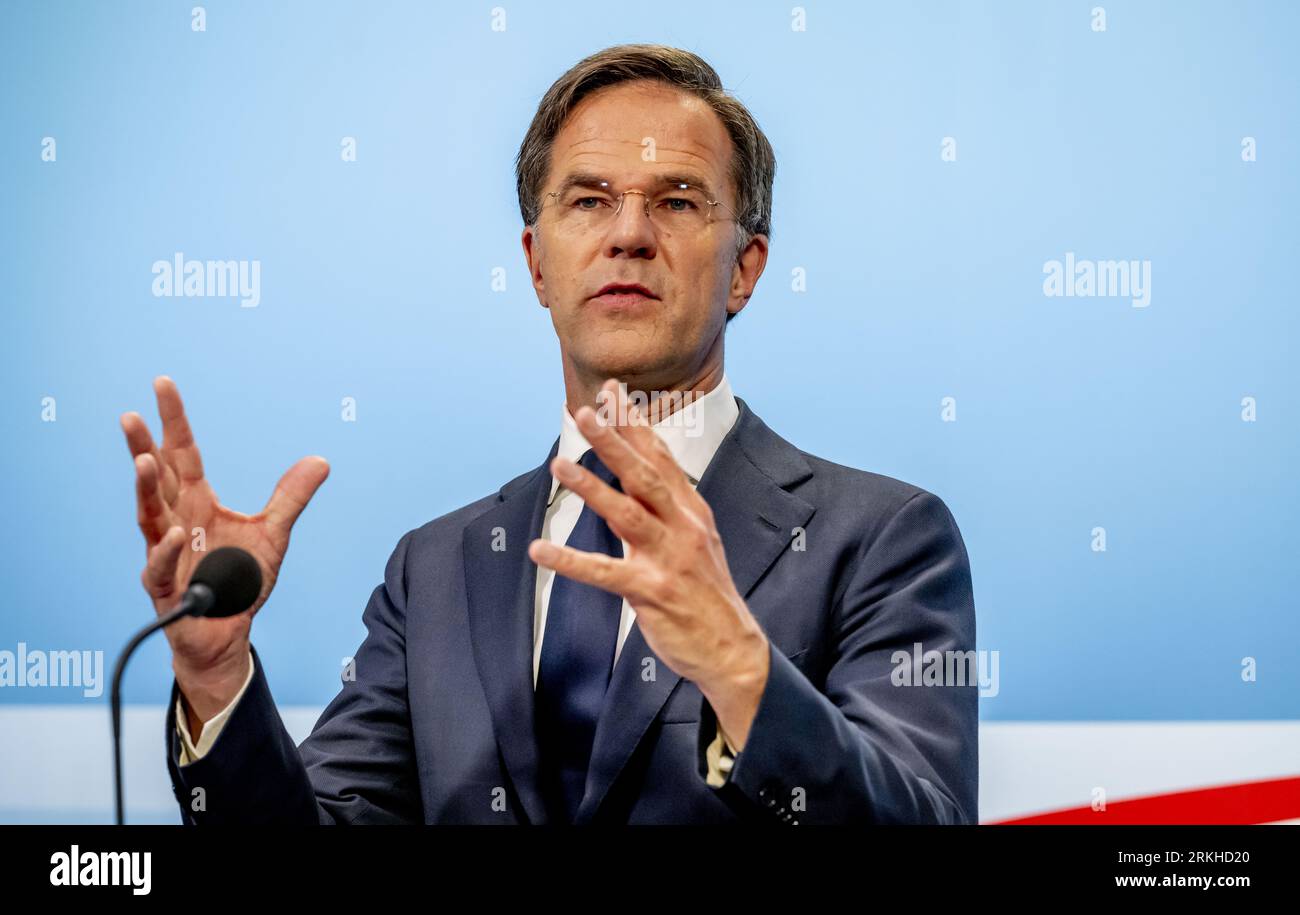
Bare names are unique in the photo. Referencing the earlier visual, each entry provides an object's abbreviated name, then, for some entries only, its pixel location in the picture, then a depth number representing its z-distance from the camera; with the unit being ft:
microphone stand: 6.67
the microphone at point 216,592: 6.69
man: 6.81
